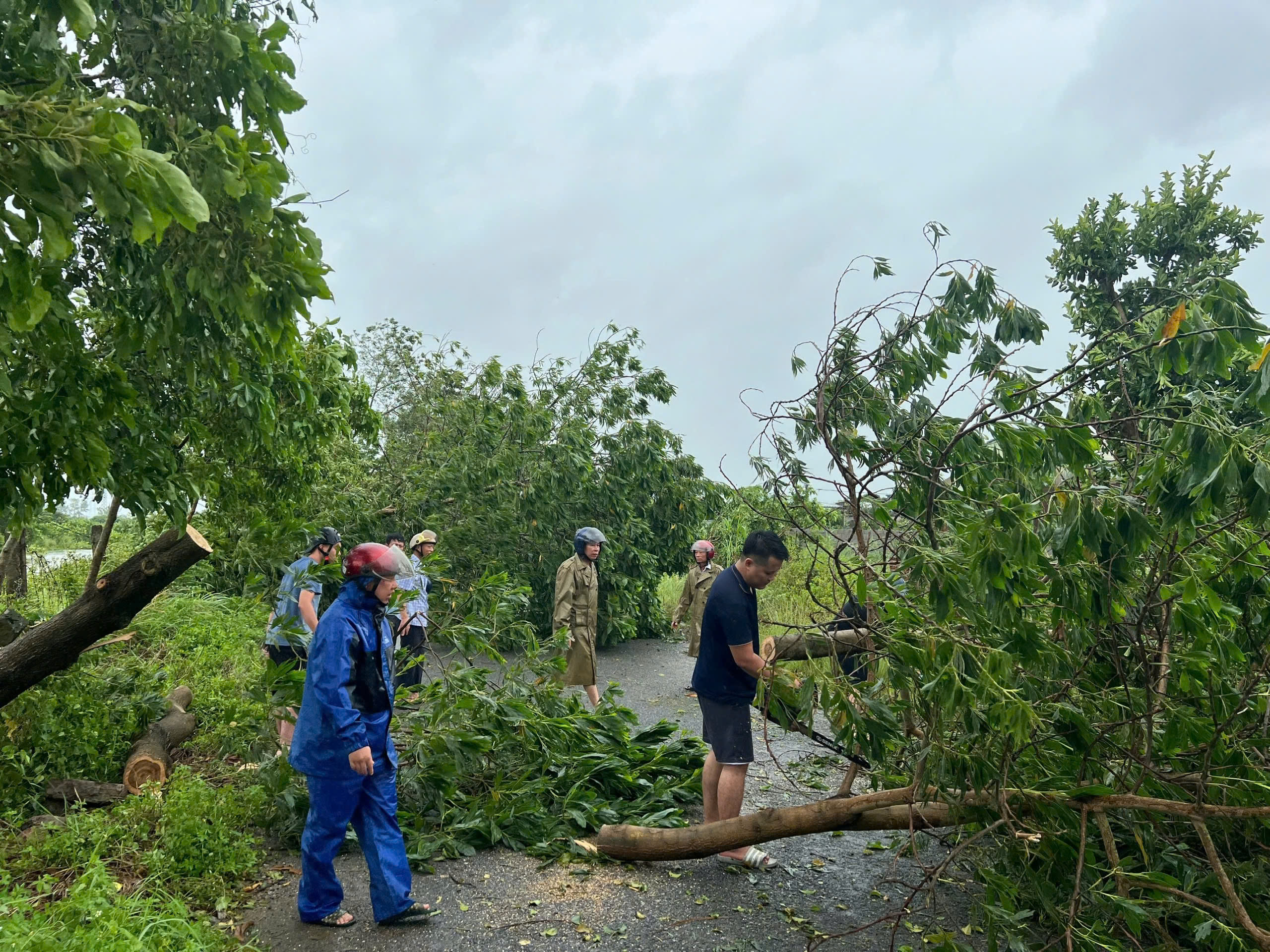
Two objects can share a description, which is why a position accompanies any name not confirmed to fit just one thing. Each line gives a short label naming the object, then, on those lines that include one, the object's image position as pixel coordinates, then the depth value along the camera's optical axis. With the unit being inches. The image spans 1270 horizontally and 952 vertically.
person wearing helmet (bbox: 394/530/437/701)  267.6
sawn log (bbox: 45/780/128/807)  225.1
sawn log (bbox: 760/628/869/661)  164.9
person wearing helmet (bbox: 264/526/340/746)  236.5
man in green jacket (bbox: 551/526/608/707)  329.7
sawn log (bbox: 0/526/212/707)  214.2
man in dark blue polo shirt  190.5
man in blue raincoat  164.9
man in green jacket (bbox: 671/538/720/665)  413.4
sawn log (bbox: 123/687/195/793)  242.7
